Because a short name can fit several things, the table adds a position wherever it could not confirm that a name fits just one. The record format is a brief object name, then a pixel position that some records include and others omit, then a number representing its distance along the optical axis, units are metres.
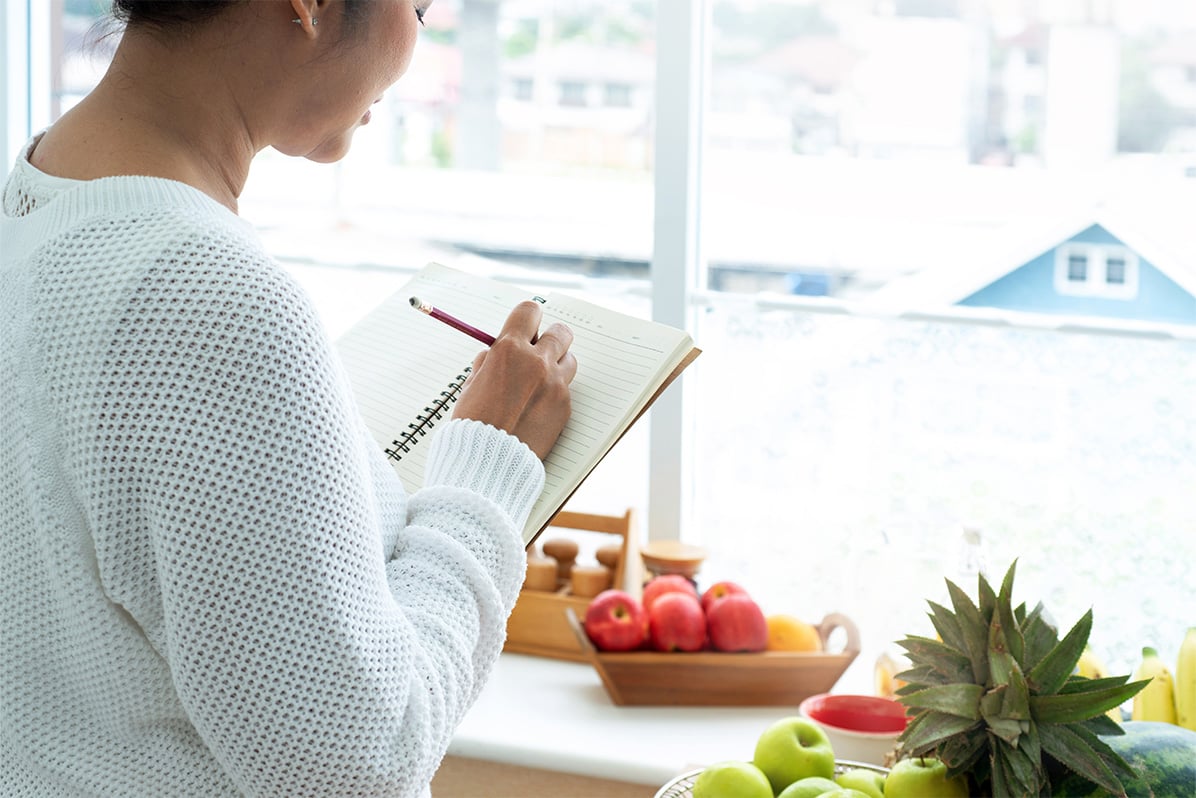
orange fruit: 1.67
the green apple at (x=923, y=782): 1.03
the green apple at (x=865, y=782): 1.09
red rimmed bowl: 1.41
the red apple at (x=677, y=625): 1.64
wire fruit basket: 1.13
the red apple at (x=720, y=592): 1.70
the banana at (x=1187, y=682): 1.30
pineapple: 0.99
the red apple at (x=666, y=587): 1.72
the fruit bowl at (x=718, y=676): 1.63
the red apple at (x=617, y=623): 1.65
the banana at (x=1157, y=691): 1.34
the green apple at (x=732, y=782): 1.08
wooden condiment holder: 1.77
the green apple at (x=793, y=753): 1.14
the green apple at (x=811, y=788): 1.06
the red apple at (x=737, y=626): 1.64
